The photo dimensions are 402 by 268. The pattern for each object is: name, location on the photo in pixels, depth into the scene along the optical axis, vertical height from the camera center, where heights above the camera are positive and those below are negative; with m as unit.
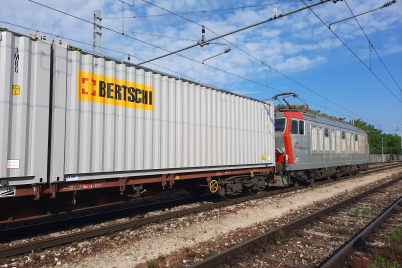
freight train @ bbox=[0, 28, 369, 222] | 4.62 +0.42
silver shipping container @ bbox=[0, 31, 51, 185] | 4.43 +0.76
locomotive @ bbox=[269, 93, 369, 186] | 11.67 +0.15
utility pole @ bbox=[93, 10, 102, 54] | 10.41 +4.79
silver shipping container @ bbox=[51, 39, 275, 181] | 5.25 +0.68
